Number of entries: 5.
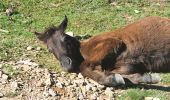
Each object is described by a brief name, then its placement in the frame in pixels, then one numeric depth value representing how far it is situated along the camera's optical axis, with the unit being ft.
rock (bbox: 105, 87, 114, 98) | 40.26
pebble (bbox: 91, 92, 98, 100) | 39.80
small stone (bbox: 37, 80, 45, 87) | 40.87
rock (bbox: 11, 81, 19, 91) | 40.14
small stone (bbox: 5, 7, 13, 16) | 59.06
